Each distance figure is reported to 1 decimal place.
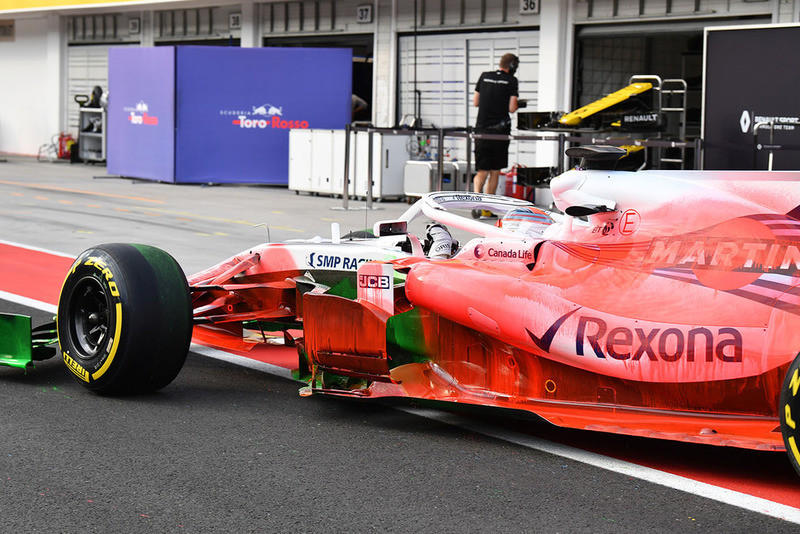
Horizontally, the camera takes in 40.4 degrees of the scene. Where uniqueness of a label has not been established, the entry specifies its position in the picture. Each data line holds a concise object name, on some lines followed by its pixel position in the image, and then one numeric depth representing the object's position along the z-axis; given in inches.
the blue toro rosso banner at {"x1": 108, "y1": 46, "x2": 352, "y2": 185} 771.4
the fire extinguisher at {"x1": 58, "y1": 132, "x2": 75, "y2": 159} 1118.4
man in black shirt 592.7
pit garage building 671.1
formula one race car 162.4
